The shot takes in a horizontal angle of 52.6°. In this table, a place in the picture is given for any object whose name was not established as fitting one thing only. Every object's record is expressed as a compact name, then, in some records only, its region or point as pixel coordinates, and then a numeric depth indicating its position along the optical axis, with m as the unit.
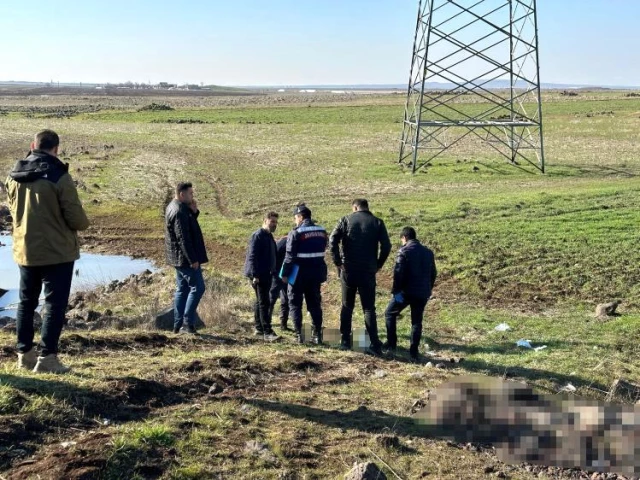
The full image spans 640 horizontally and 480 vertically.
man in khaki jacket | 5.98
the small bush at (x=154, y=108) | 79.12
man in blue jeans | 8.93
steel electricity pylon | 28.09
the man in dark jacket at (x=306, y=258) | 9.38
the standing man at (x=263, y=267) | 9.59
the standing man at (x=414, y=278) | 9.16
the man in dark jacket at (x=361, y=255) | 9.10
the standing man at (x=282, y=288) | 10.76
